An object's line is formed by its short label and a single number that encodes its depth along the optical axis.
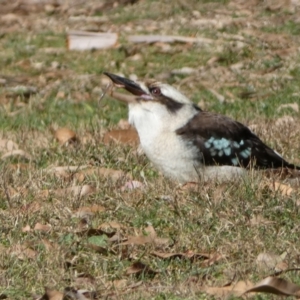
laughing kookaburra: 13.67
